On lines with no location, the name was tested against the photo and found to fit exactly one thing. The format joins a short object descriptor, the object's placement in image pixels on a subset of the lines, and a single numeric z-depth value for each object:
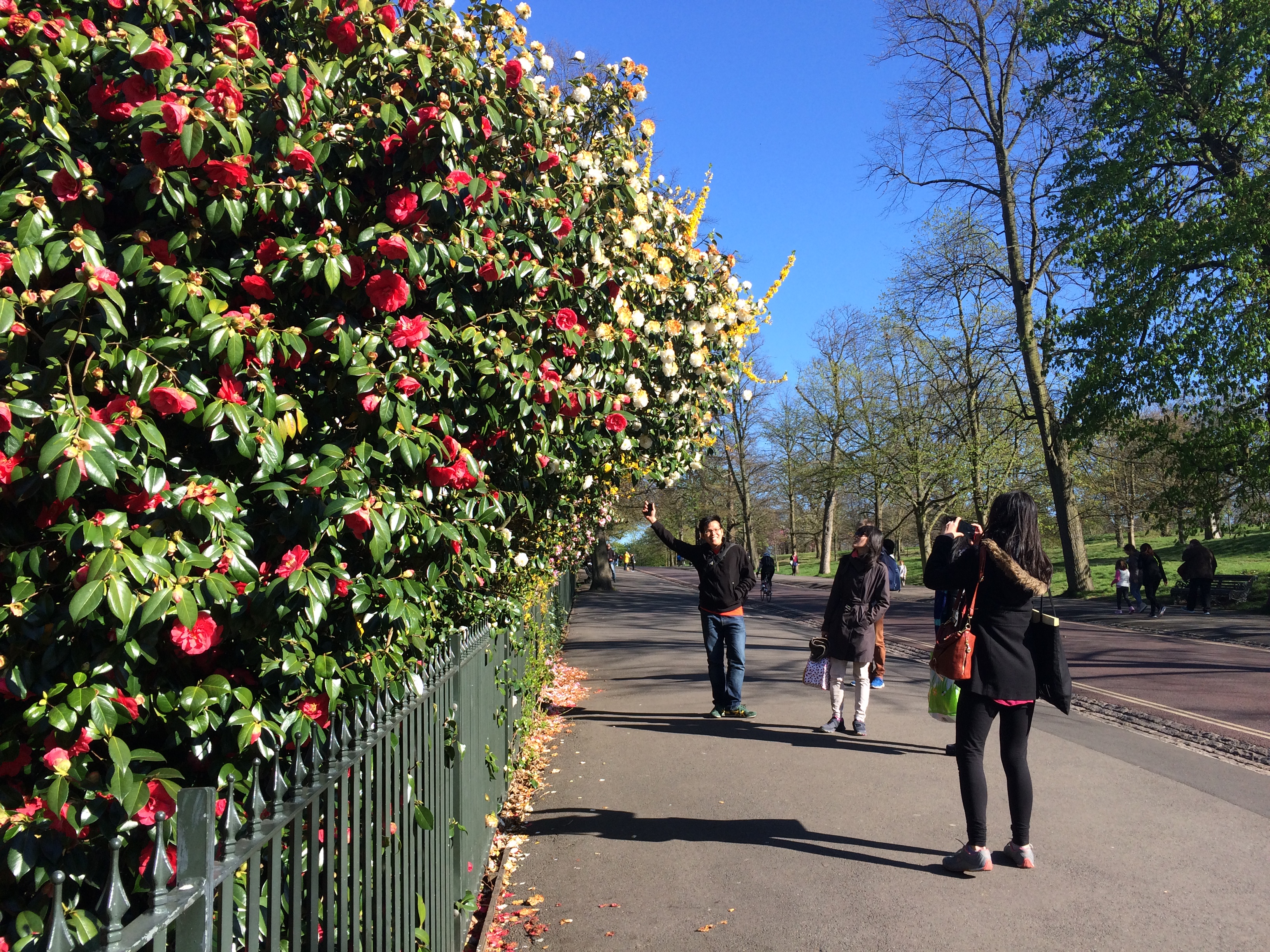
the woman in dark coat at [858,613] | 7.52
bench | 19.91
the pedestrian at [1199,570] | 19.22
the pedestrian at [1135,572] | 20.12
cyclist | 26.38
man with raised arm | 8.19
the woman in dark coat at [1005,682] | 4.53
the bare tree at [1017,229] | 23.67
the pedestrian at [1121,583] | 19.75
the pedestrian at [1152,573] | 19.09
